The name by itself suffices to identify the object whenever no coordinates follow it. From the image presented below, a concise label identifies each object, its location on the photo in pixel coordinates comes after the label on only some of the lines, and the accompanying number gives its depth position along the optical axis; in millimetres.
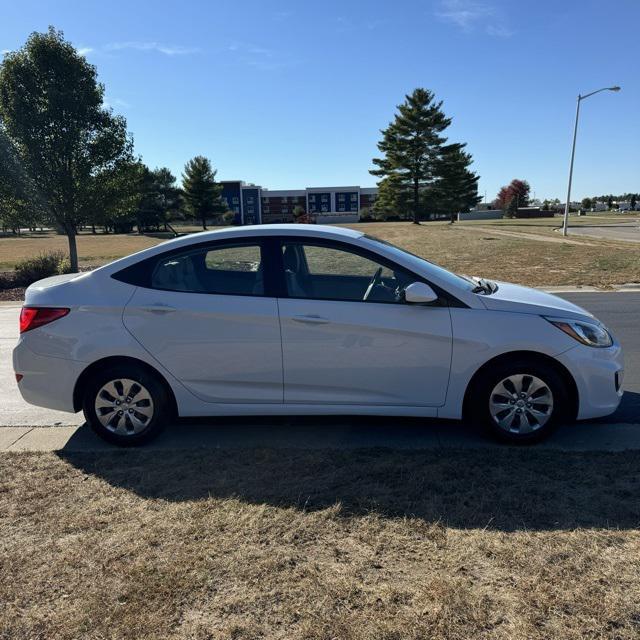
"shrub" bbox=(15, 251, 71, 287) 16328
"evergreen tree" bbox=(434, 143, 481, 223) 54125
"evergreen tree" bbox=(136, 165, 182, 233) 72125
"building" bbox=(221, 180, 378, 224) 109812
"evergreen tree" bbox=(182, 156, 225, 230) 70312
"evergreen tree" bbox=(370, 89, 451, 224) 52688
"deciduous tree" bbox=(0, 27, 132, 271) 15398
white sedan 3820
